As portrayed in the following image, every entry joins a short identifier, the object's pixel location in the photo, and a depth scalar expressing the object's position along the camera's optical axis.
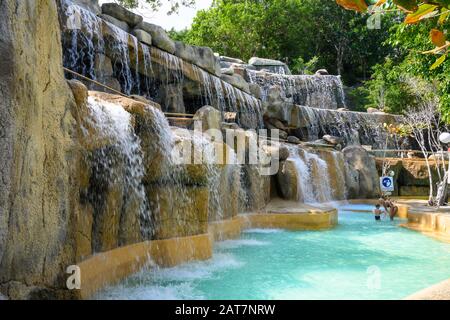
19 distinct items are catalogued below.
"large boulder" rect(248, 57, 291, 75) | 26.69
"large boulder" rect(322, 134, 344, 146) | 18.77
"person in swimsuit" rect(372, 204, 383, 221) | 11.02
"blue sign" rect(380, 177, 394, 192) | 11.02
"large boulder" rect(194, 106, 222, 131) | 9.92
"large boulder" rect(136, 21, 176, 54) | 12.46
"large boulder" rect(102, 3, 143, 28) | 11.93
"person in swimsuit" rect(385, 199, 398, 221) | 10.90
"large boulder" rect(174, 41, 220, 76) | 13.51
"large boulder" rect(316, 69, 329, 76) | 26.71
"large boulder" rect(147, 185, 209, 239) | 5.84
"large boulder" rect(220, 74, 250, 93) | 15.80
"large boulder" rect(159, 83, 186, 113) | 13.37
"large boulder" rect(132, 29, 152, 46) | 12.06
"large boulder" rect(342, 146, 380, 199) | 15.22
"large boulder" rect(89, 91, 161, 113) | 5.63
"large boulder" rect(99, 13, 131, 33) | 11.41
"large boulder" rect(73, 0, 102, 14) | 10.89
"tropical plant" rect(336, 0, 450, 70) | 1.72
